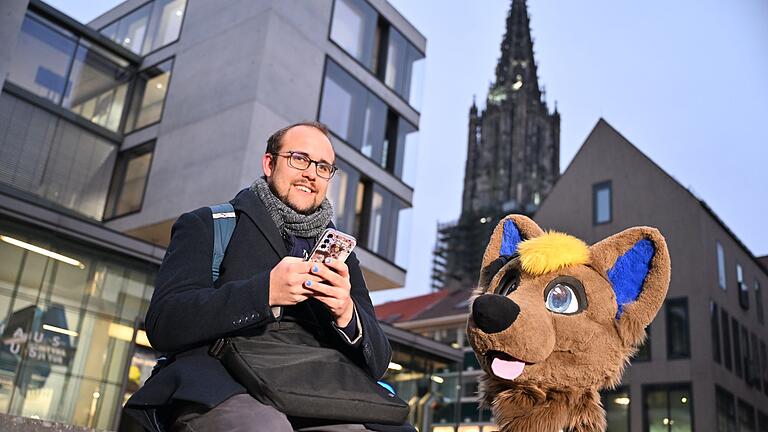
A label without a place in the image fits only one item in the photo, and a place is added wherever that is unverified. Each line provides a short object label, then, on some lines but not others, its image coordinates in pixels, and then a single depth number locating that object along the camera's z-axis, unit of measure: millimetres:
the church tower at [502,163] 73875
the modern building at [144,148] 13352
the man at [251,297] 1926
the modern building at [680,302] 21688
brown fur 2992
